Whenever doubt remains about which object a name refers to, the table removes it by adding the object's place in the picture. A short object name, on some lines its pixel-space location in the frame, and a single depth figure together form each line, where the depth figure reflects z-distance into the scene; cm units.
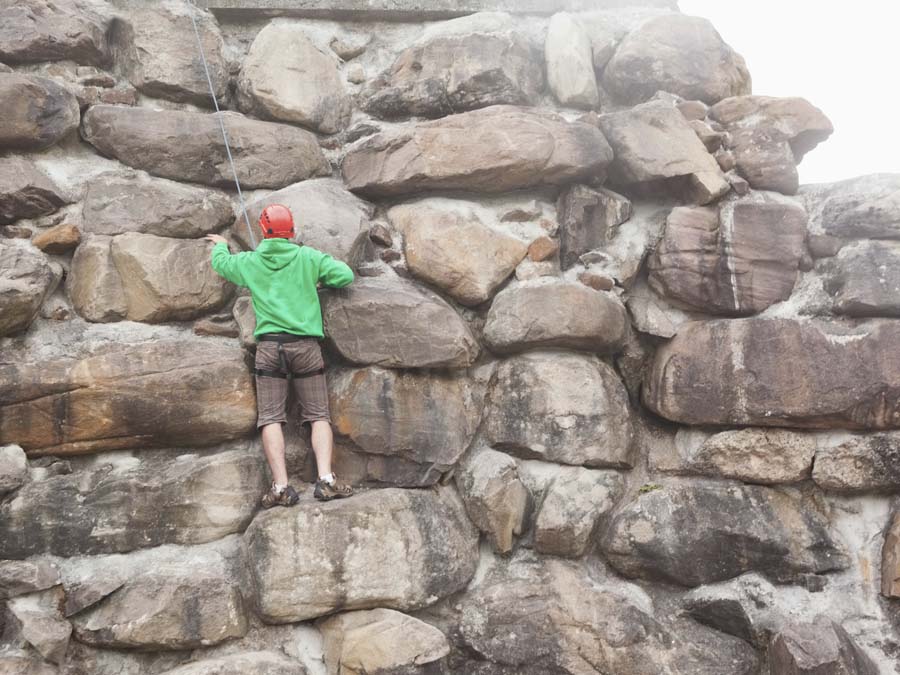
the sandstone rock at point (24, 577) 399
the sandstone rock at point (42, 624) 388
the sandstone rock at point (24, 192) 484
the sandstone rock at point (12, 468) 422
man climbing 448
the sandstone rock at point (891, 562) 432
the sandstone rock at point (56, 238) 486
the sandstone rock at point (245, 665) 391
